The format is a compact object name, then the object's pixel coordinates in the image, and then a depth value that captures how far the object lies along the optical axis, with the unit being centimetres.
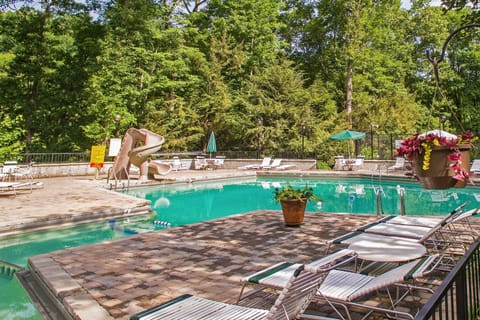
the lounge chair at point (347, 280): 294
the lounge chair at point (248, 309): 267
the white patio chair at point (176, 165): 2142
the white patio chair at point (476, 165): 1600
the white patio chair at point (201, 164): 2342
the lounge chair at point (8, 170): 1301
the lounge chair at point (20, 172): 1317
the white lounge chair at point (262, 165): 2224
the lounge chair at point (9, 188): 1129
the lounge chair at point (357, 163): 2088
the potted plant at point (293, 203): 709
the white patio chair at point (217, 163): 2370
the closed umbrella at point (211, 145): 2294
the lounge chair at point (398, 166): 1939
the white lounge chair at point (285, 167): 2220
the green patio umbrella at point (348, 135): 2009
